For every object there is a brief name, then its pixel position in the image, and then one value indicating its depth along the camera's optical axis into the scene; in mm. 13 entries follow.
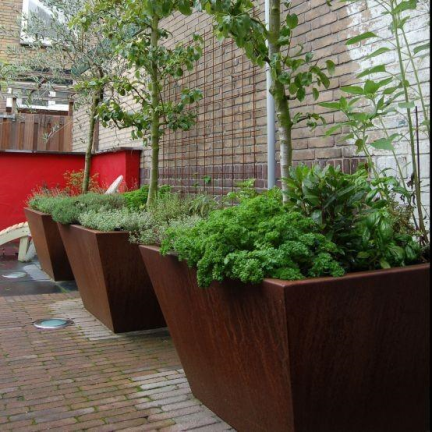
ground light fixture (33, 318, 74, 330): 4699
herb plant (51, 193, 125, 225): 5148
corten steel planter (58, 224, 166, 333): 4270
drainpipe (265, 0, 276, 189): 4844
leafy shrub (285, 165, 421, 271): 2389
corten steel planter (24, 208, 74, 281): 6656
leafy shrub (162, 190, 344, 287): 2160
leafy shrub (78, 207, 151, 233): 4312
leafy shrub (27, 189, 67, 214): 6430
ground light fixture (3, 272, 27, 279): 7270
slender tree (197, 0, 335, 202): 2875
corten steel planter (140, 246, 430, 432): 2043
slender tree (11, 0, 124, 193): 7578
